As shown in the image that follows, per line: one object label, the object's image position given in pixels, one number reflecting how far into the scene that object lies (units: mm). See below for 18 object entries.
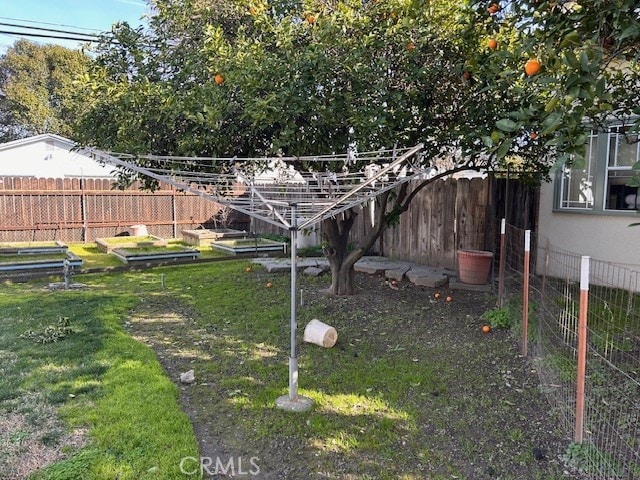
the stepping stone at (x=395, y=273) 7836
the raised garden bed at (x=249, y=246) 11117
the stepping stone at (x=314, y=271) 8203
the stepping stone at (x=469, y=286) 7101
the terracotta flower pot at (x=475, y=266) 7137
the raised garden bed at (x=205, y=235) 13149
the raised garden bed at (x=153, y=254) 9922
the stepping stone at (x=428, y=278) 7395
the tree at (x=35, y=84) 25000
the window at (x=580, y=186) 7695
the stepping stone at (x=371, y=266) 8273
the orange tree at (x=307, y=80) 4457
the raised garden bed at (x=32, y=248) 10383
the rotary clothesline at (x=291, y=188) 3566
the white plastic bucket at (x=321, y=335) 4773
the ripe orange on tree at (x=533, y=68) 2504
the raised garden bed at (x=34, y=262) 8664
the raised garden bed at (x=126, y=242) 11562
